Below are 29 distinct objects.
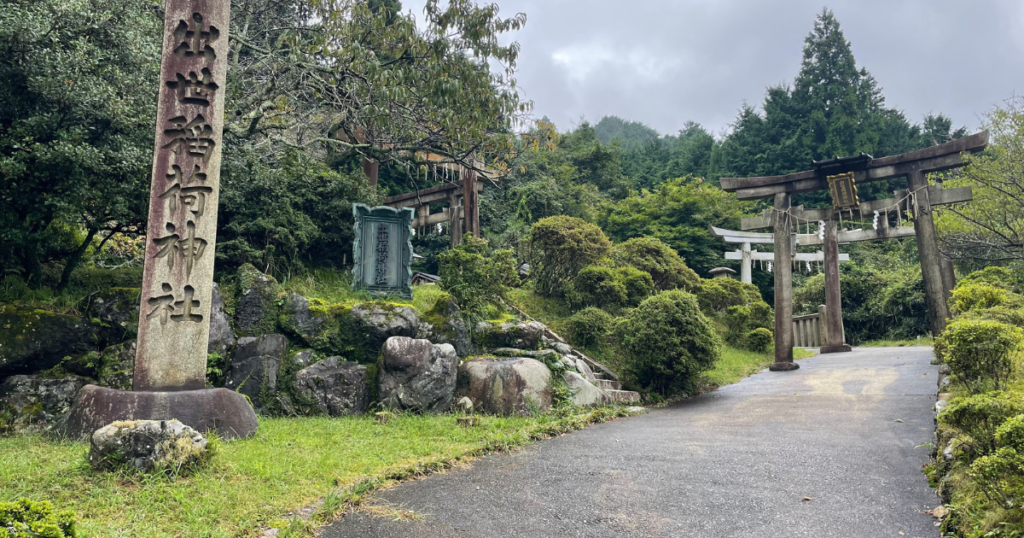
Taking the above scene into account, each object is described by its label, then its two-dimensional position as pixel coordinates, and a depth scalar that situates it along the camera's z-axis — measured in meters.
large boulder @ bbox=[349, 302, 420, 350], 8.21
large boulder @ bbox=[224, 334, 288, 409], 7.39
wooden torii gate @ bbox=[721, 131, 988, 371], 12.27
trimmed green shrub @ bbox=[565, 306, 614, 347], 11.49
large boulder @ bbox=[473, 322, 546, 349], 9.46
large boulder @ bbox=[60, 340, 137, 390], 6.68
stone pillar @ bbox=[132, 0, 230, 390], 5.75
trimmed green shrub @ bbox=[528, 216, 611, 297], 13.37
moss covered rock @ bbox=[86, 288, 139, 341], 7.14
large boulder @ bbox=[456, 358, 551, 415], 8.04
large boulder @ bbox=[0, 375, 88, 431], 6.20
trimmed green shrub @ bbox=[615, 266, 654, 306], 13.16
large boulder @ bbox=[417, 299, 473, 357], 8.77
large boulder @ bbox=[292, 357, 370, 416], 7.56
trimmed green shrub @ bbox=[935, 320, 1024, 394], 5.83
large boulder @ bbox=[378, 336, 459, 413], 7.69
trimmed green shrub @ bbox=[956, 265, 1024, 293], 12.95
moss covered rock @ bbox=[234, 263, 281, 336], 7.88
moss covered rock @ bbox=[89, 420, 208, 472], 4.18
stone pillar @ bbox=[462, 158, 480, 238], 15.51
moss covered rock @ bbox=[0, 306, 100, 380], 6.39
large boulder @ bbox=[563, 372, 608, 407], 8.62
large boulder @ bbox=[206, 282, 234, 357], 7.46
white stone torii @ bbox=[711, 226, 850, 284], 22.03
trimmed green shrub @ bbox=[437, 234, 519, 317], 9.50
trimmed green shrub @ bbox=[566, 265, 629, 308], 12.61
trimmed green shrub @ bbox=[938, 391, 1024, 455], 3.75
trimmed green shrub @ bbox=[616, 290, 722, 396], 9.54
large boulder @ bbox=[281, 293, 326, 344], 8.03
